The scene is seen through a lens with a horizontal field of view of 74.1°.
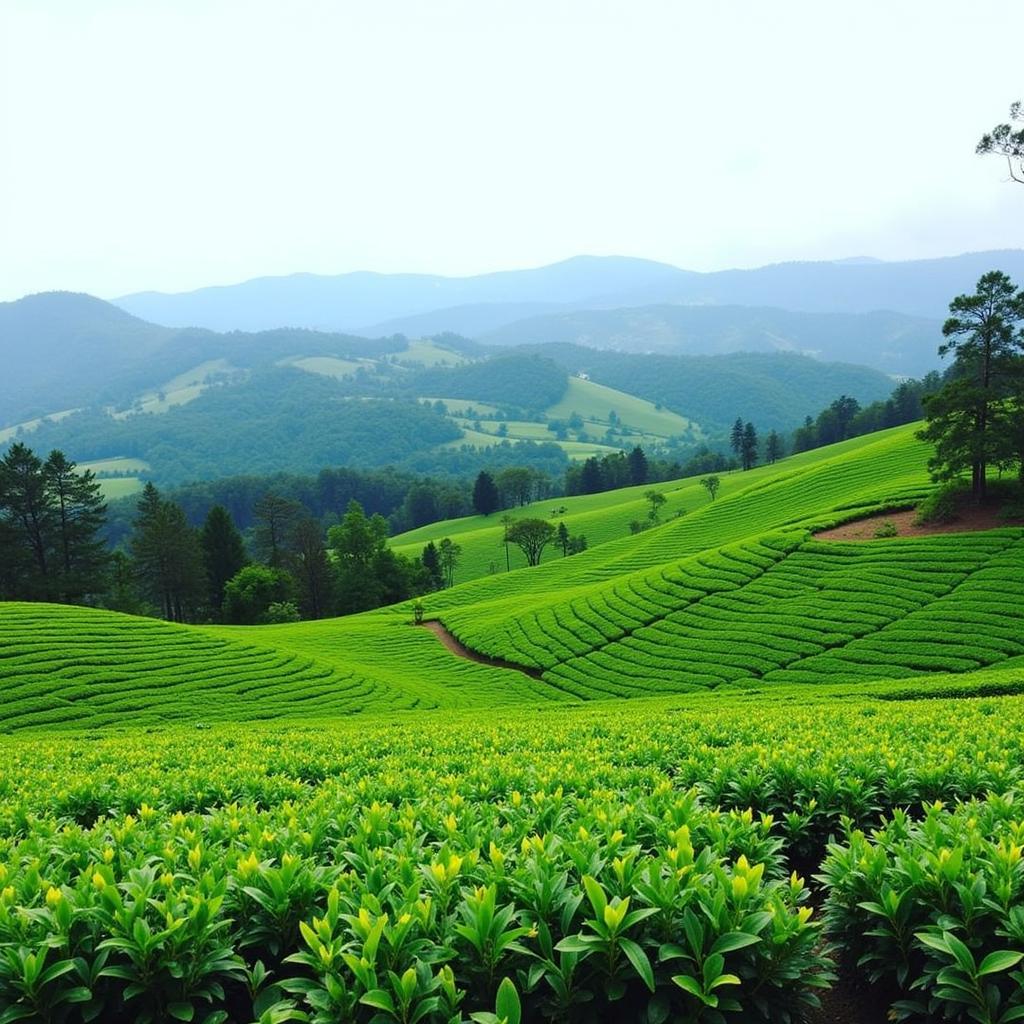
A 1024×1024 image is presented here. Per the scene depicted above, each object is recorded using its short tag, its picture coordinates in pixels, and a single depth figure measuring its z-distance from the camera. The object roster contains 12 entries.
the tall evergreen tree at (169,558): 62.78
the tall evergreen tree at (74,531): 56.25
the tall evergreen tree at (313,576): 72.81
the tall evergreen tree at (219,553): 70.94
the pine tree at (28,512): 54.28
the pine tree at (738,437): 120.88
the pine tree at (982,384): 30.53
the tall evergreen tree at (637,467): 137.12
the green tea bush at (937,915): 3.53
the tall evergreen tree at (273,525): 78.50
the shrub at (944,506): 33.00
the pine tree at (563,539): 80.81
